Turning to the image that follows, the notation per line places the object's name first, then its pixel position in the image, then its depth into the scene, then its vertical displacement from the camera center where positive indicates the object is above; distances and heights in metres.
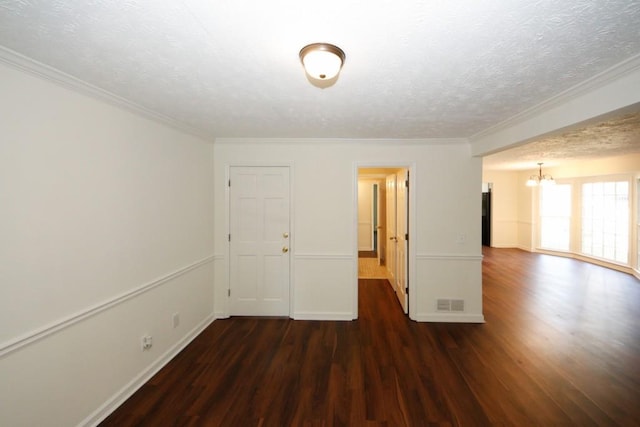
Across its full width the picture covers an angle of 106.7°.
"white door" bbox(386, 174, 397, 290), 4.20 -0.26
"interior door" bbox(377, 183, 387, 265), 6.15 -0.32
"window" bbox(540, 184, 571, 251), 6.71 -0.04
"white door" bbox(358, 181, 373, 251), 7.64 -0.07
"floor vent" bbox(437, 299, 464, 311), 3.23 -1.23
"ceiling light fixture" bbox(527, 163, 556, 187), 6.40 +0.96
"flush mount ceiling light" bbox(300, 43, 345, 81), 1.22 +0.81
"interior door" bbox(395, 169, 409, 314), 3.38 -0.33
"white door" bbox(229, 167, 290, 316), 3.32 -0.47
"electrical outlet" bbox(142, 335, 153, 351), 2.15 -1.18
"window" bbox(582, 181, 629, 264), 5.32 -0.13
